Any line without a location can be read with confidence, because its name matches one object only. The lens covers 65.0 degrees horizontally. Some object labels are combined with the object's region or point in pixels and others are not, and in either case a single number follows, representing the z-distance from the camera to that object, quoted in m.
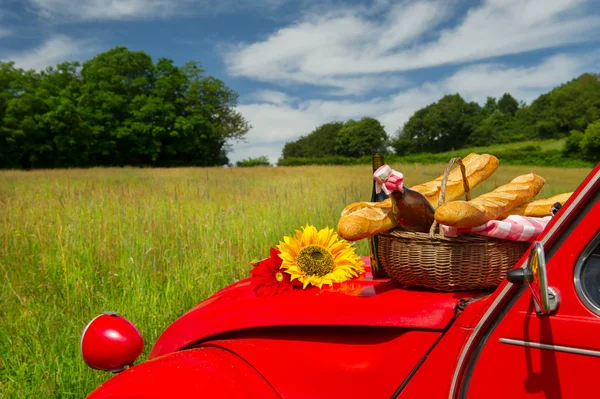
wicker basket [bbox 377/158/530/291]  1.34
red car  0.97
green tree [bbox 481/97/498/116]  106.03
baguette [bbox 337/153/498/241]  1.42
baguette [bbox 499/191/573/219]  1.72
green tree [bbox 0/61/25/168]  46.50
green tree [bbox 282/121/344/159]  97.31
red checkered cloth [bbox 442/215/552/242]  1.34
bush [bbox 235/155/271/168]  54.49
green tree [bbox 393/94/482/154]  83.94
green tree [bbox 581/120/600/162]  41.34
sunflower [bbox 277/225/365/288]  1.59
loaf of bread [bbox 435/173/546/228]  1.26
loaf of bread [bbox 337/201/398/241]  1.42
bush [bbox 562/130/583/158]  46.08
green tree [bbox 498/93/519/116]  113.41
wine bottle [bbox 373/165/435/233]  1.43
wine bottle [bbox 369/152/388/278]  1.74
